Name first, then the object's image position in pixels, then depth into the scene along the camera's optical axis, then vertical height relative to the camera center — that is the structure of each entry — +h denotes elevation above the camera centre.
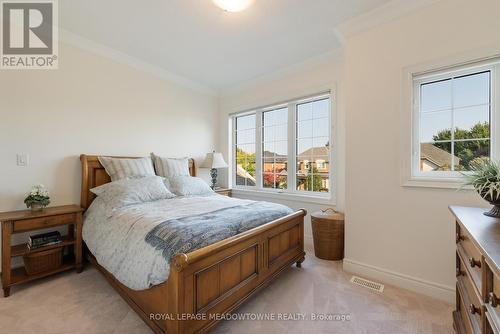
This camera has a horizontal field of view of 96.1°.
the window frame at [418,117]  1.77 +0.42
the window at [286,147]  3.25 +0.30
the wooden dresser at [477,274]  0.84 -0.50
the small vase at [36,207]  2.21 -0.42
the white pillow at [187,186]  2.93 -0.28
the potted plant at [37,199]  2.20 -0.34
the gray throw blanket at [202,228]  1.42 -0.46
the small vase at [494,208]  1.31 -0.25
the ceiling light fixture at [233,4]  1.94 +1.42
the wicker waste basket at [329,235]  2.61 -0.82
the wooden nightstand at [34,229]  1.92 -0.64
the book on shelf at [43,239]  2.12 -0.72
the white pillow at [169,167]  3.21 -0.02
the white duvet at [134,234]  1.46 -0.57
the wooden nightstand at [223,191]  4.06 -0.47
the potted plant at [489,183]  1.31 -0.10
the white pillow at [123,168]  2.74 -0.03
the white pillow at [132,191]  2.27 -0.29
